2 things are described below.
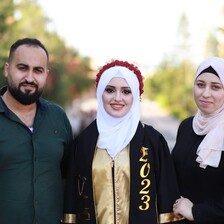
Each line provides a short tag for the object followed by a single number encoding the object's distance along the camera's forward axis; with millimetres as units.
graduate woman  3369
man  3230
